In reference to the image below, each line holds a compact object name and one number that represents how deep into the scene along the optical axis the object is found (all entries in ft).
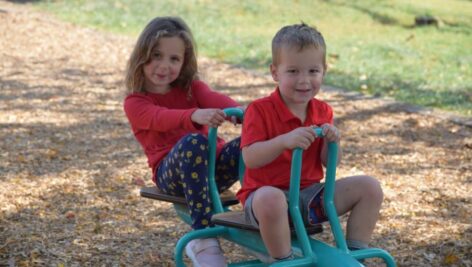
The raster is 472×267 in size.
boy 9.04
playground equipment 9.03
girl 10.40
